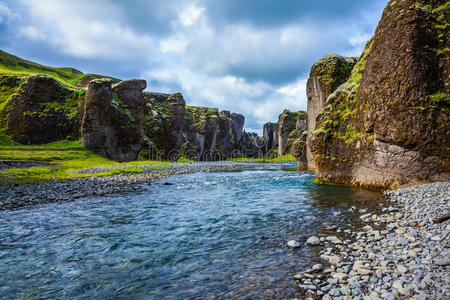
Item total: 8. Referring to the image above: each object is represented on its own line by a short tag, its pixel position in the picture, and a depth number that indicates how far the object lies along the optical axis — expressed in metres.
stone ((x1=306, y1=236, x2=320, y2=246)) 8.48
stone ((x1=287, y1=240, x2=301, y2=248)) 8.43
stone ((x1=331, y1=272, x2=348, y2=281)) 5.91
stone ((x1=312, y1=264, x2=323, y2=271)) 6.56
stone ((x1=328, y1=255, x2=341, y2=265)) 6.84
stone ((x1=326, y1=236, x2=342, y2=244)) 8.37
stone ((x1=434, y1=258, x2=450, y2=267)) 5.61
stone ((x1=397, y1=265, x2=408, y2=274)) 5.66
